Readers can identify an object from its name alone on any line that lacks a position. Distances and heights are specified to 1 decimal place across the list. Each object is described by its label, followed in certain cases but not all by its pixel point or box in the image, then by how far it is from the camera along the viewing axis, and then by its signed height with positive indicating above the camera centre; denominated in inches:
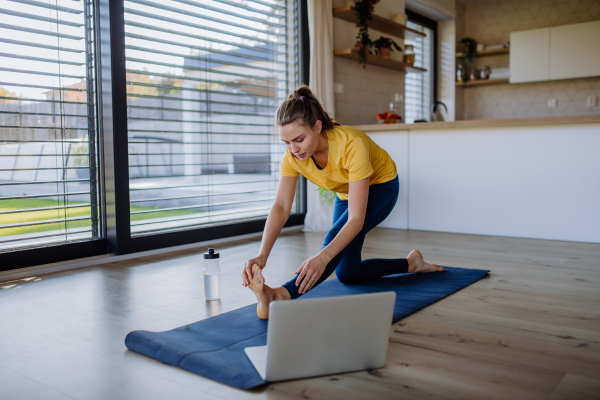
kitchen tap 166.1 +17.2
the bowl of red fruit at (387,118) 174.4 +17.9
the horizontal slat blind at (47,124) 103.4 +10.8
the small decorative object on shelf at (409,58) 209.2 +45.0
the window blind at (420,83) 234.9 +40.4
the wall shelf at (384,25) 173.8 +54.0
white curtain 160.9 +31.6
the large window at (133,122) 106.0 +12.5
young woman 69.0 -1.4
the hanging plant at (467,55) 249.9 +54.9
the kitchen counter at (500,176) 138.0 -1.7
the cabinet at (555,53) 217.6 +49.6
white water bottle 82.9 -16.5
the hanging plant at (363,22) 174.7 +50.4
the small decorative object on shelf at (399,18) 199.0 +58.0
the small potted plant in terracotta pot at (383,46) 189.5 +45.4
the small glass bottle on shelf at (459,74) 252.8 +46.3
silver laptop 50.6 -16.5
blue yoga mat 55.5 -20.3
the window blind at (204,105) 126.0 +18.6
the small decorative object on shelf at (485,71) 250.5 +46.9
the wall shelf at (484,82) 244.1 +41.8
